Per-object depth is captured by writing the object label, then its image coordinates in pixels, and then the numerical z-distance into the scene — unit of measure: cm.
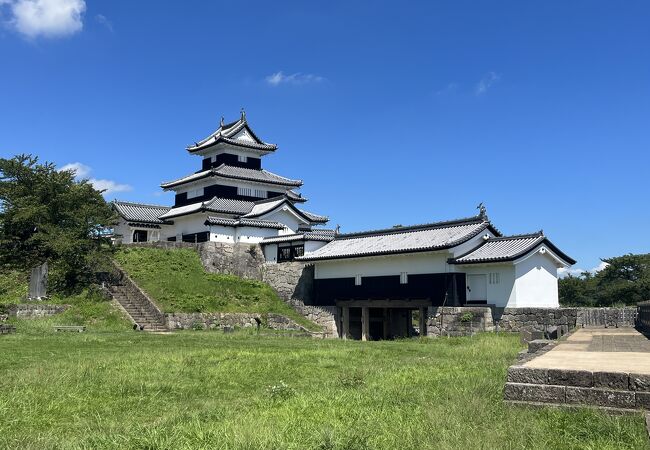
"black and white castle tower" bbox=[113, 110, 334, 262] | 4584
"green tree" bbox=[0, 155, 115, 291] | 3247
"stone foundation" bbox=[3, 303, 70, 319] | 3018
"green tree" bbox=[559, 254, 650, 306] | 5225
